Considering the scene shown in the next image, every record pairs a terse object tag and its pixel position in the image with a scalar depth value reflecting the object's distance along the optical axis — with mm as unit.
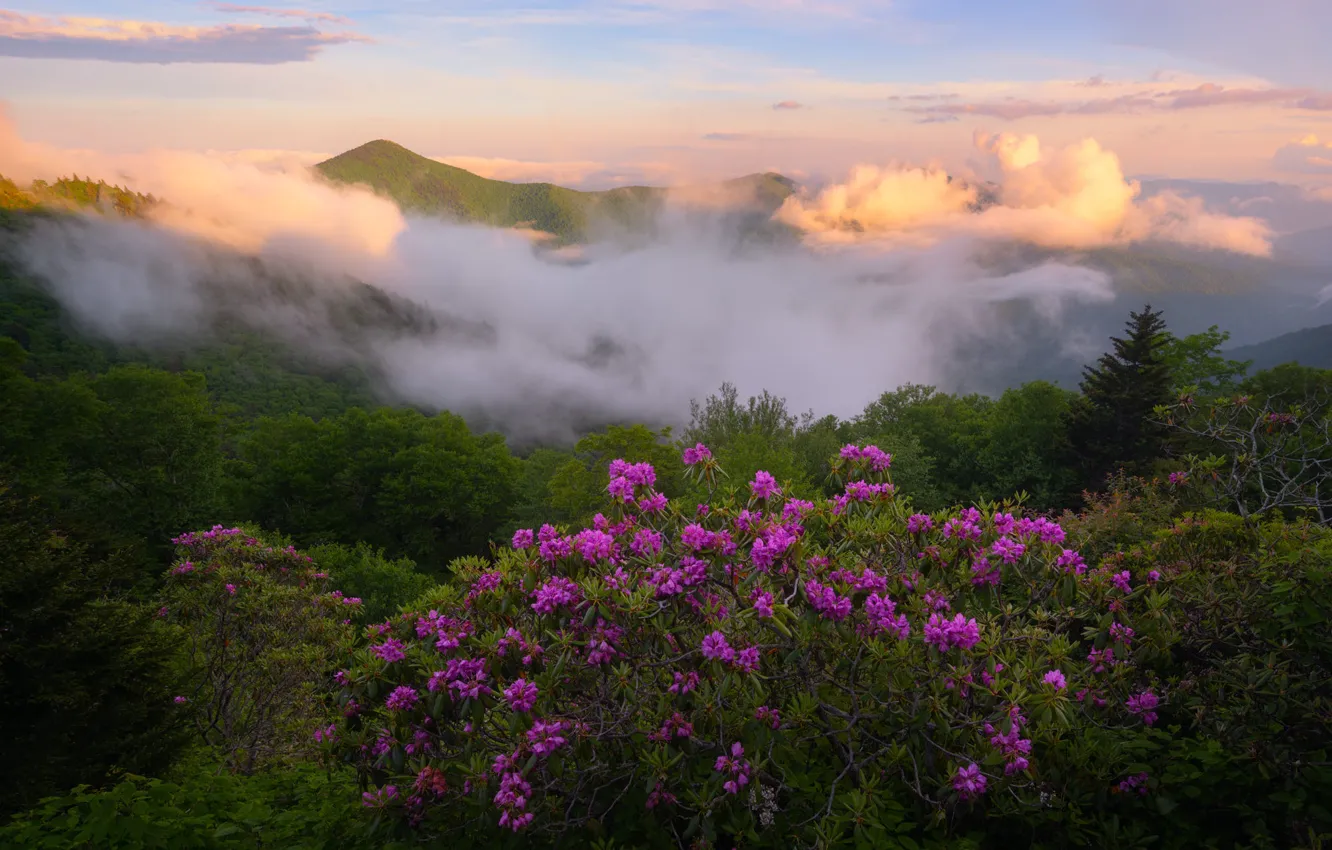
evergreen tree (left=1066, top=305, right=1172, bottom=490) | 38125
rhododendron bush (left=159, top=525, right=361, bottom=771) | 14000
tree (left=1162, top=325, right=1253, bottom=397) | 46312
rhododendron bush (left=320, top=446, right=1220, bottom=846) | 5348
